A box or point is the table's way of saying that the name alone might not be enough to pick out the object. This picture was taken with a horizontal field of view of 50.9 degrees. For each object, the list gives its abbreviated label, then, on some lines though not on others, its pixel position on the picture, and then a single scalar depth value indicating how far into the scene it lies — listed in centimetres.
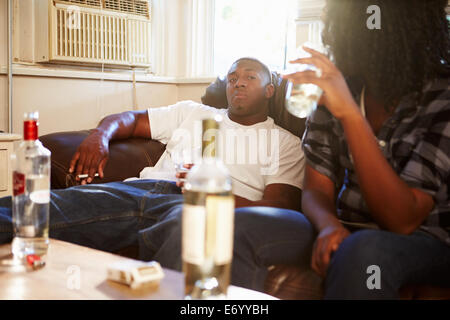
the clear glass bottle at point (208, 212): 71
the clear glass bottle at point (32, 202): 102
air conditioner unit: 269
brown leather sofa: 183
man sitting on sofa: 137
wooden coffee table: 83
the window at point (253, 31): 303
